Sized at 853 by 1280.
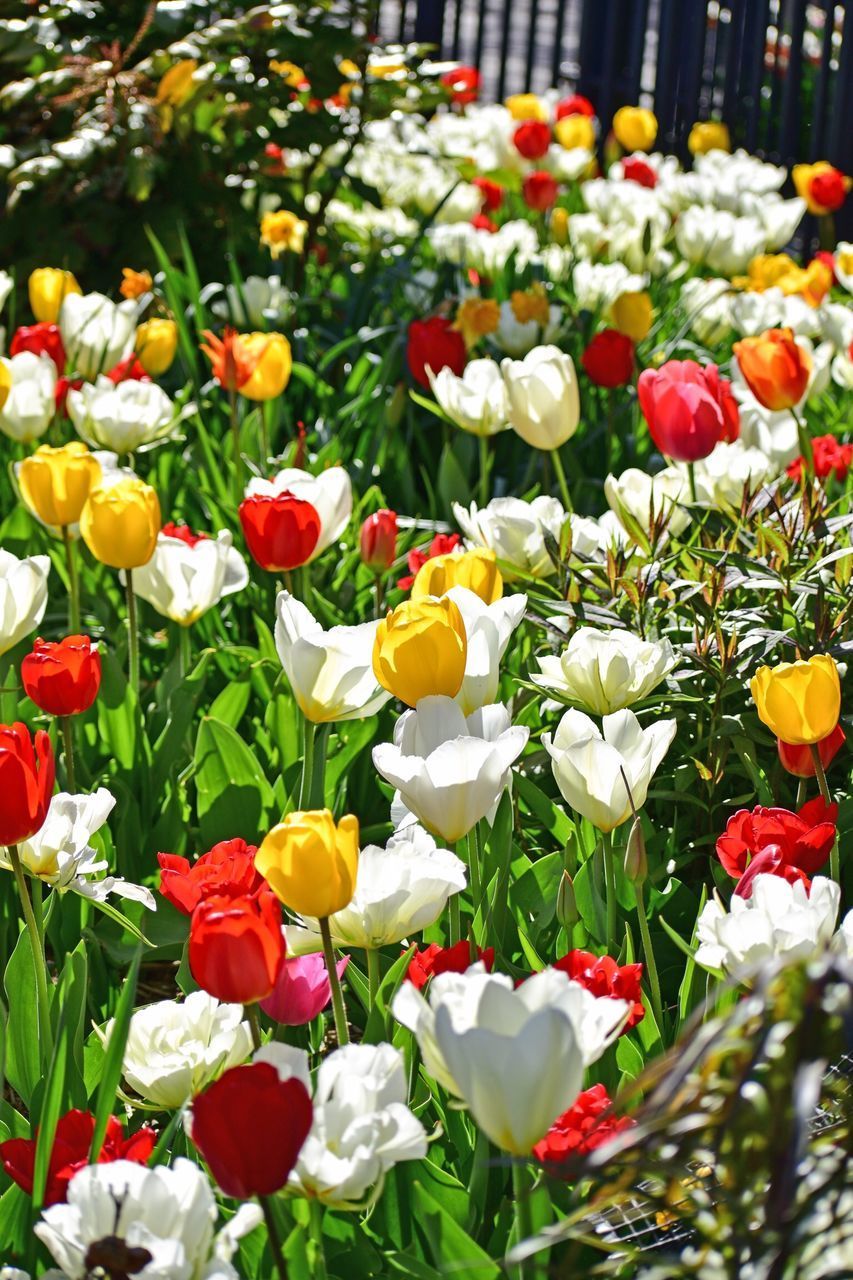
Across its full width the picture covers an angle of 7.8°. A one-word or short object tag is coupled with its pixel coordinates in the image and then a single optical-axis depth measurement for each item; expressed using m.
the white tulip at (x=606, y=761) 4.01
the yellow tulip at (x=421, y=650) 4.00
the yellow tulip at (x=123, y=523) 4.26
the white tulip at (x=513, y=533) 4.38
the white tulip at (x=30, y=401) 4.62
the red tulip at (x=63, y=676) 4.12
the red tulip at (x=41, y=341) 4.77
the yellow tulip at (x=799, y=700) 4.02
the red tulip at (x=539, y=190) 6.75
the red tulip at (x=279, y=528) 4.27
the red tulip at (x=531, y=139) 7.66
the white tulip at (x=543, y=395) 4.50
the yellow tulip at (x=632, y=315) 4.97
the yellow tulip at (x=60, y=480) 4.35
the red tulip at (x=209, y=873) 3.93
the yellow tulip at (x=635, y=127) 8.58
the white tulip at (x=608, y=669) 4.12
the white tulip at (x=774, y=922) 3.90
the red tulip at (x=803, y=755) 4.12
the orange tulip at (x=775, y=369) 4.52
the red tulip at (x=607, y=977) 3.88
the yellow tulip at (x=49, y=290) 4.90
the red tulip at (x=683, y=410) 4.39
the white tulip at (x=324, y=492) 4.38
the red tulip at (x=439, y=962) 3.92
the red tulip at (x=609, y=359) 4.77
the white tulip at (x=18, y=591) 4.20
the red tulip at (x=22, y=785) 3.92
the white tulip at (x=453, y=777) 3.95
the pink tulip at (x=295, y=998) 3.92
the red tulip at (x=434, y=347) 4.79
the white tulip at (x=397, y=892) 3.93
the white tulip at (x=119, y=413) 4.64
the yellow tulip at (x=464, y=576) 4.15
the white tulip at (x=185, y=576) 4.35
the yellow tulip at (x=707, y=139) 8.94
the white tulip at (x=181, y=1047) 3.94
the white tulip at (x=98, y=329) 4.86
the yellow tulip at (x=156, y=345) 4.83
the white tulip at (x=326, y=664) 4.09
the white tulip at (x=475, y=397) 4.65
